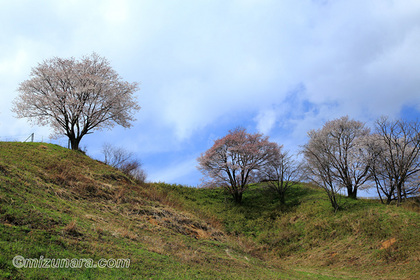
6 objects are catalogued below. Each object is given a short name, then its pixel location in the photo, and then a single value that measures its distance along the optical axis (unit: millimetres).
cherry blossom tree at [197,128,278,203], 33844
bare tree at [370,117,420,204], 25891
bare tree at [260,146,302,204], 33500
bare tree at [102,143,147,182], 38244
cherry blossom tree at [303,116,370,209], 30219
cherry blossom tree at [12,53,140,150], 29047
